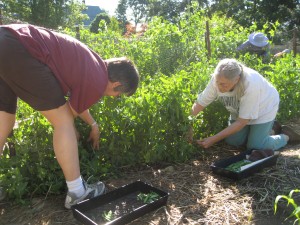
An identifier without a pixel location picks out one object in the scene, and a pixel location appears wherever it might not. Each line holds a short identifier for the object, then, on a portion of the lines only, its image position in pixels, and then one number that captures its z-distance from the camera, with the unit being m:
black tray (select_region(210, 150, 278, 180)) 2.12
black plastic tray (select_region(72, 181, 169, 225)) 1.68
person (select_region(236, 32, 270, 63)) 4.50
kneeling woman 2.31
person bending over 1.62
